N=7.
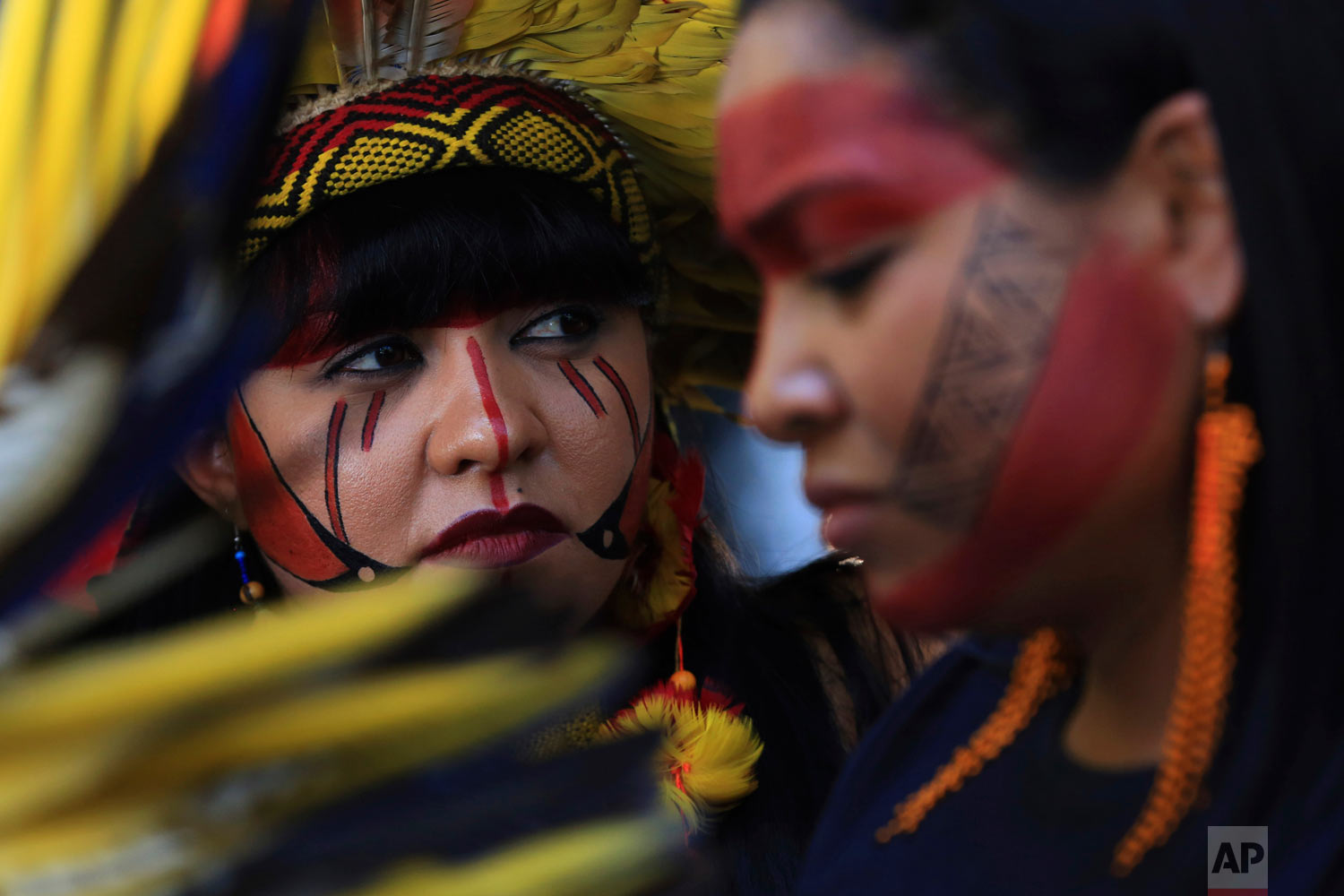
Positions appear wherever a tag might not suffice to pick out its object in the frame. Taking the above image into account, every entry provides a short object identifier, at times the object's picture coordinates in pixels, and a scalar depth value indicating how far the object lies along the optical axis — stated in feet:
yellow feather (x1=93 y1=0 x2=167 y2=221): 5.85
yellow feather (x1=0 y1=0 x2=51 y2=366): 5.77
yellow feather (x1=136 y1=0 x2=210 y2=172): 5.83
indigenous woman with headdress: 8.07
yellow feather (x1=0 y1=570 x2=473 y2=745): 5.39
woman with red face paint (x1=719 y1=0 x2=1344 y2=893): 6.72
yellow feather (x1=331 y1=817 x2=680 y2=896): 5.78
